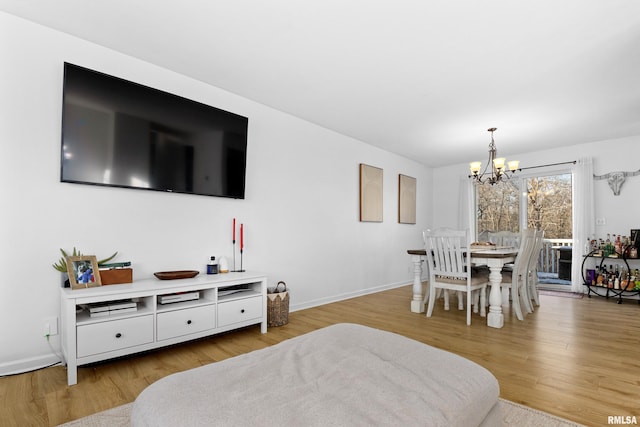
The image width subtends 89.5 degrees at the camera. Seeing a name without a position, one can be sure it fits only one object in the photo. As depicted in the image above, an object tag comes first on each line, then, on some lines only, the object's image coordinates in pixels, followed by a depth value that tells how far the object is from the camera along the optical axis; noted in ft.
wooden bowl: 8.67
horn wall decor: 15.88
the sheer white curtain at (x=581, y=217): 16.57
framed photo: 7.32
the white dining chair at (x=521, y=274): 11.50
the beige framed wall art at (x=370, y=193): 16.37
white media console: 6.77
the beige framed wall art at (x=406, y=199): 19.31
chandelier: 12.77
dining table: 10.61
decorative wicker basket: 10.77
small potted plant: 7.47
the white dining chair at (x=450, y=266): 11.05
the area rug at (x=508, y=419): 5.24
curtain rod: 17.30
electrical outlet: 7.45
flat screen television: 7.78
